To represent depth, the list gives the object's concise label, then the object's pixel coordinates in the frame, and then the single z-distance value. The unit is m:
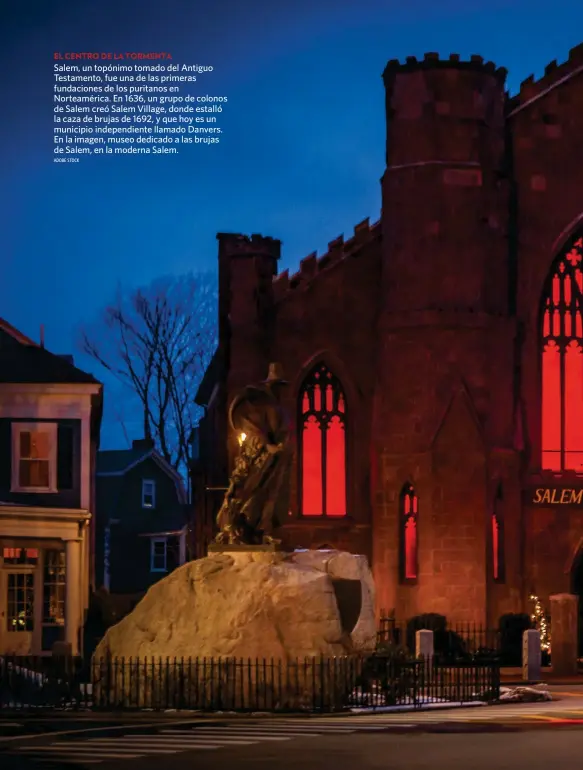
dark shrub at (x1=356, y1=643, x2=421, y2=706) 30.12
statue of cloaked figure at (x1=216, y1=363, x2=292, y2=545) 31.02
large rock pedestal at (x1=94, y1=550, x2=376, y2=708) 28.42
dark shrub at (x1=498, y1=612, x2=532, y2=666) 45.78
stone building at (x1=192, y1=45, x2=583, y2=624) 46.72
